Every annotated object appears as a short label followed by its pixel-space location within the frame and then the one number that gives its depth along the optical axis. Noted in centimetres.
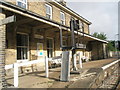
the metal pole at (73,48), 600
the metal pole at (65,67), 526
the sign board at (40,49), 1002
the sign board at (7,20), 405
